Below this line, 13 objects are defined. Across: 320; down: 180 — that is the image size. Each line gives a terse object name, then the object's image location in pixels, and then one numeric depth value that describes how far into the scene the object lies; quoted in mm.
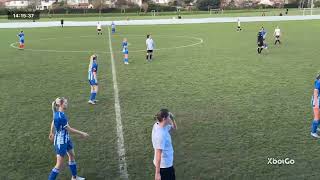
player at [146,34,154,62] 26812
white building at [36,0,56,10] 174550
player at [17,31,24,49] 34206
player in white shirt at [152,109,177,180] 7103
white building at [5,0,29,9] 184125
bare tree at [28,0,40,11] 175125
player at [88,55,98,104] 15977
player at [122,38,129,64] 25553
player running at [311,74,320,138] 11398
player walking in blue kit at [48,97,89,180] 8602
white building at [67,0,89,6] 177262
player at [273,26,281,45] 34706
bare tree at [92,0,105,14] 126606
